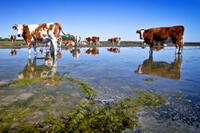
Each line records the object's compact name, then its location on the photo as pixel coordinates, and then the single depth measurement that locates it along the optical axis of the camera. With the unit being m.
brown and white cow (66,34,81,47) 27.00
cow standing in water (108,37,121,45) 44.17
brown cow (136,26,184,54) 10.72
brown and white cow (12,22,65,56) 9.07
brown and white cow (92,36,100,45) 39.62
